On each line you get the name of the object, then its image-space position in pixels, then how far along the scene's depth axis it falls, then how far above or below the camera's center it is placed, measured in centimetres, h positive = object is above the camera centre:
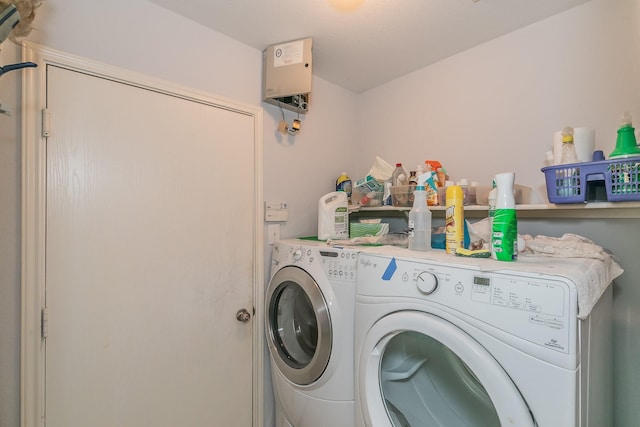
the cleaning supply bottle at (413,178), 161 +20
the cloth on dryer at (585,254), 81 -14
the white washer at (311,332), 126 -59
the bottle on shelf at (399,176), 174 +23
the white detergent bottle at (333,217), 167 -2
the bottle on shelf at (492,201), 110 +5
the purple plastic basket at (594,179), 94 +12
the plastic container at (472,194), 145 +10
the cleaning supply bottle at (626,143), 97 +24
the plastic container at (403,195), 161 +10
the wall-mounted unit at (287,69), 155 +79
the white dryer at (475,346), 72 -39
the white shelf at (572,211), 101 +1
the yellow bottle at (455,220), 112 -2
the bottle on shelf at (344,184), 196 +20
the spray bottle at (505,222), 93 -3
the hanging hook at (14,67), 75 +38
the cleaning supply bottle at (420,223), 124 -4
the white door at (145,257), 112 -20
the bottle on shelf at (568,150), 111 +24
